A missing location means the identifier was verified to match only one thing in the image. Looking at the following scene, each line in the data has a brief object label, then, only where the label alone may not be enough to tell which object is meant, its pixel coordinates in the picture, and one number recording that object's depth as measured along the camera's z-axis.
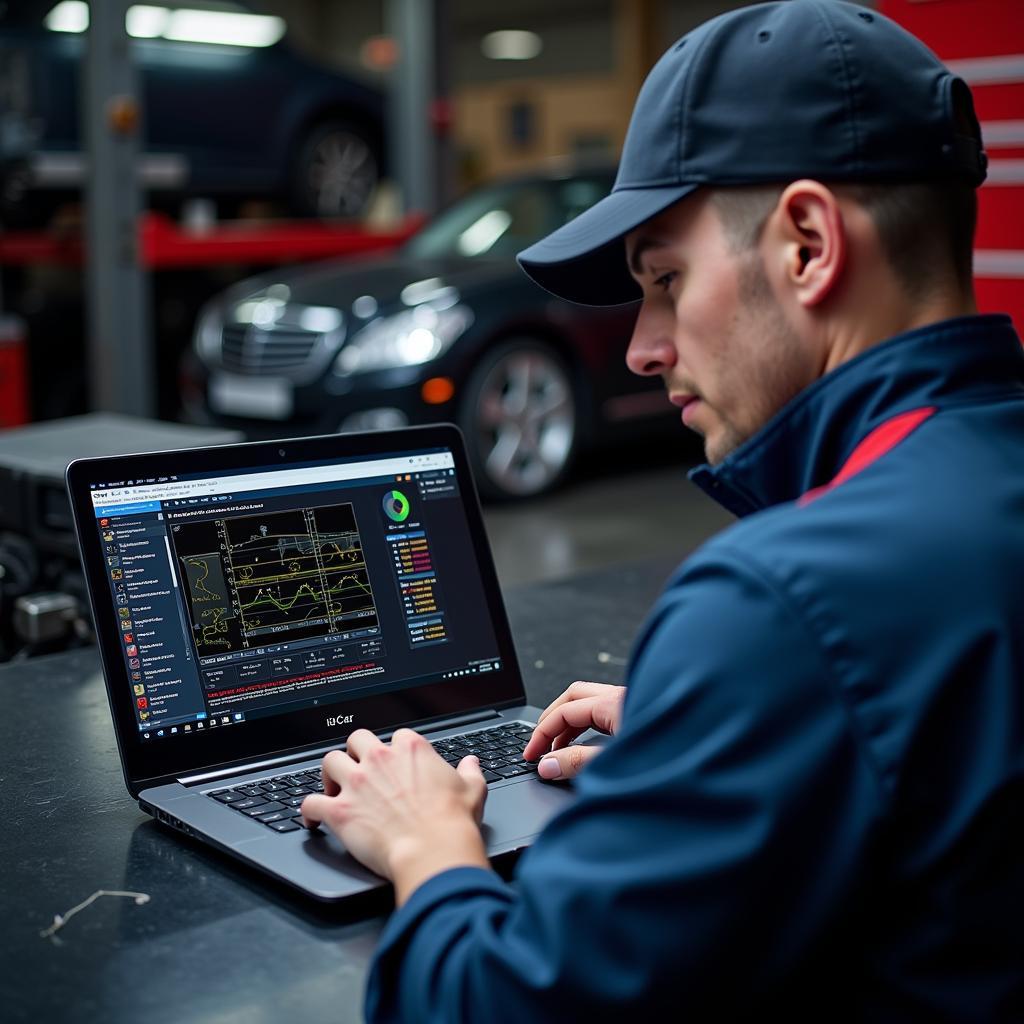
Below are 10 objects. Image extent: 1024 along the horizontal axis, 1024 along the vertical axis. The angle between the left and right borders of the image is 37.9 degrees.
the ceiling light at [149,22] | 8.38
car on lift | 7.82
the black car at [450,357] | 6.05
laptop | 1.35
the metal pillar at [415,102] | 9.05
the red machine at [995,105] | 2.61
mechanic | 0.81
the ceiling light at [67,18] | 7.89
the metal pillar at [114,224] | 6.78
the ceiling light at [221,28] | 8.62
